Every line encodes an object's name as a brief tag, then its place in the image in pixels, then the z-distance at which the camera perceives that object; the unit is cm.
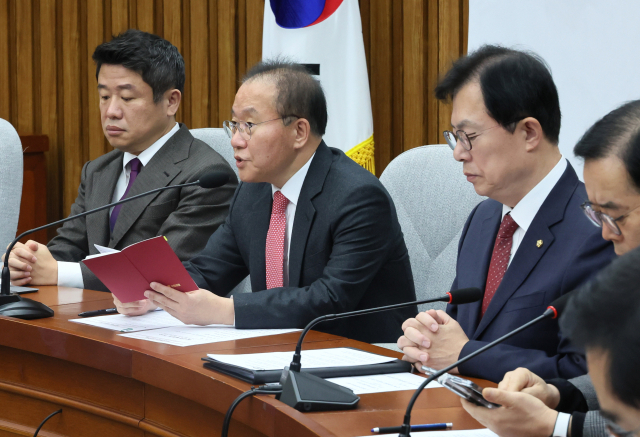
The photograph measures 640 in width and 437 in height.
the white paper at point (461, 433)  264
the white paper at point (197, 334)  302
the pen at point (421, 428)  263
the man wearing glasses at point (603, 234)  263
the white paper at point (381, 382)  278
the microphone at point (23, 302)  315
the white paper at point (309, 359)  284
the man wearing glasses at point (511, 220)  290
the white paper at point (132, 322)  311
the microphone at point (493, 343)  257
